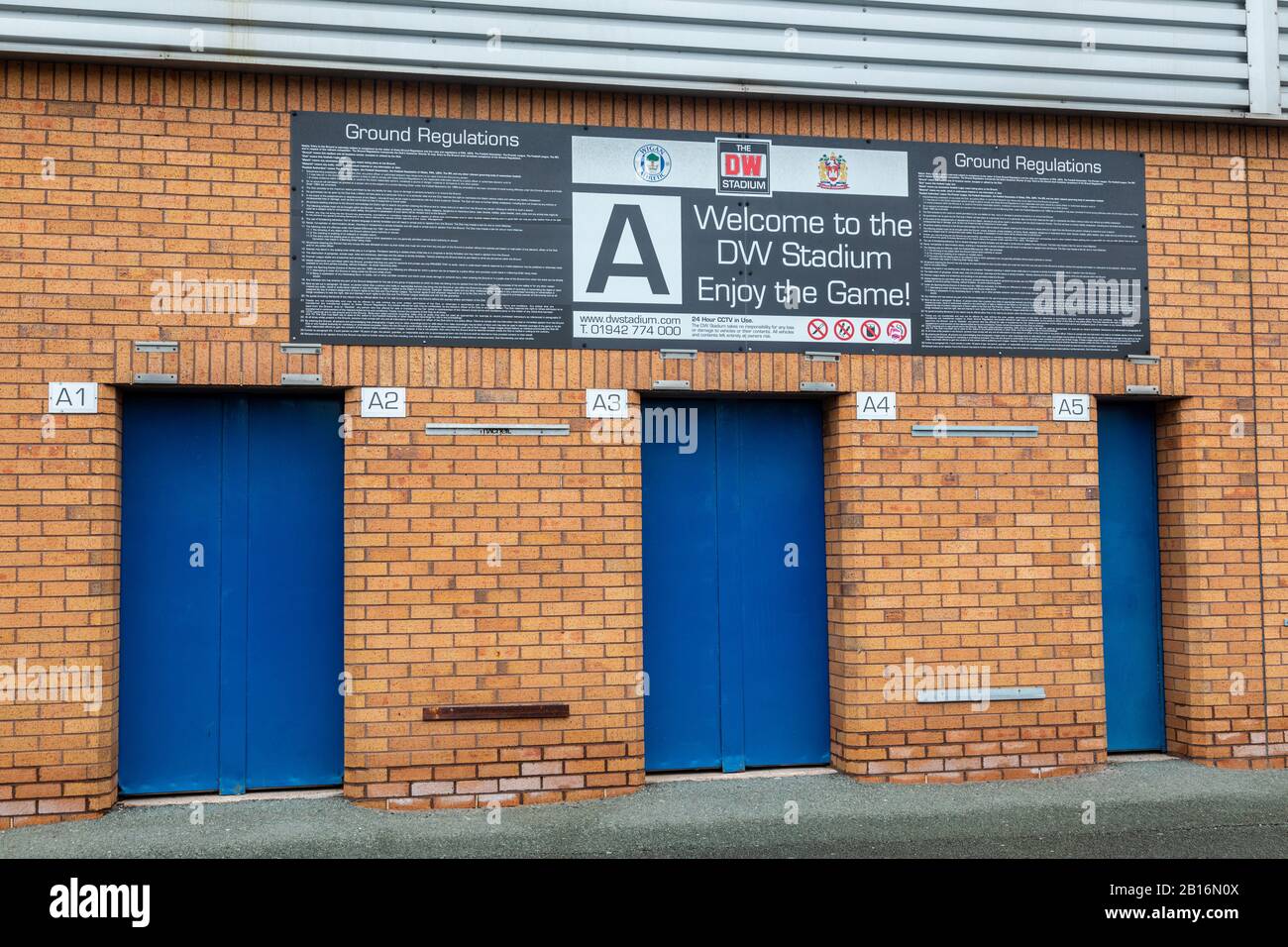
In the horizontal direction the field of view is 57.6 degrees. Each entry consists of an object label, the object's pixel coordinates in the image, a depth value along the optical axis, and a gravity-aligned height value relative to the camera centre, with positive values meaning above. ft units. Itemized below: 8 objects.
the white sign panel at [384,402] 21.11 +2.47
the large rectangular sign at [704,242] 21.31 +5.64
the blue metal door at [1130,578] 24.47 -0.91
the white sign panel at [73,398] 20.25 +2.48
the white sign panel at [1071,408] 23.35 +2.52
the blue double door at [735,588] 22.98 -1.01
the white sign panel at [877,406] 22.67 +2.51
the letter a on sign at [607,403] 21.83 +2.52
